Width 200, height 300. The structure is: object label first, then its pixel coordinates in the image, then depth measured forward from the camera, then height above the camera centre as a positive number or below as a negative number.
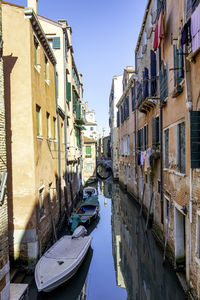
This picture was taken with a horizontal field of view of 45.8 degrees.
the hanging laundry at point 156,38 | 9.41 +4.51
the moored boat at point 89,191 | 20.32 -3.43
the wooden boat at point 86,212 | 11.78 -3.61
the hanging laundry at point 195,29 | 5.00 +2.63
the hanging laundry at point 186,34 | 5.63 +2.82
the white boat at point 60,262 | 6.55 -3.47
